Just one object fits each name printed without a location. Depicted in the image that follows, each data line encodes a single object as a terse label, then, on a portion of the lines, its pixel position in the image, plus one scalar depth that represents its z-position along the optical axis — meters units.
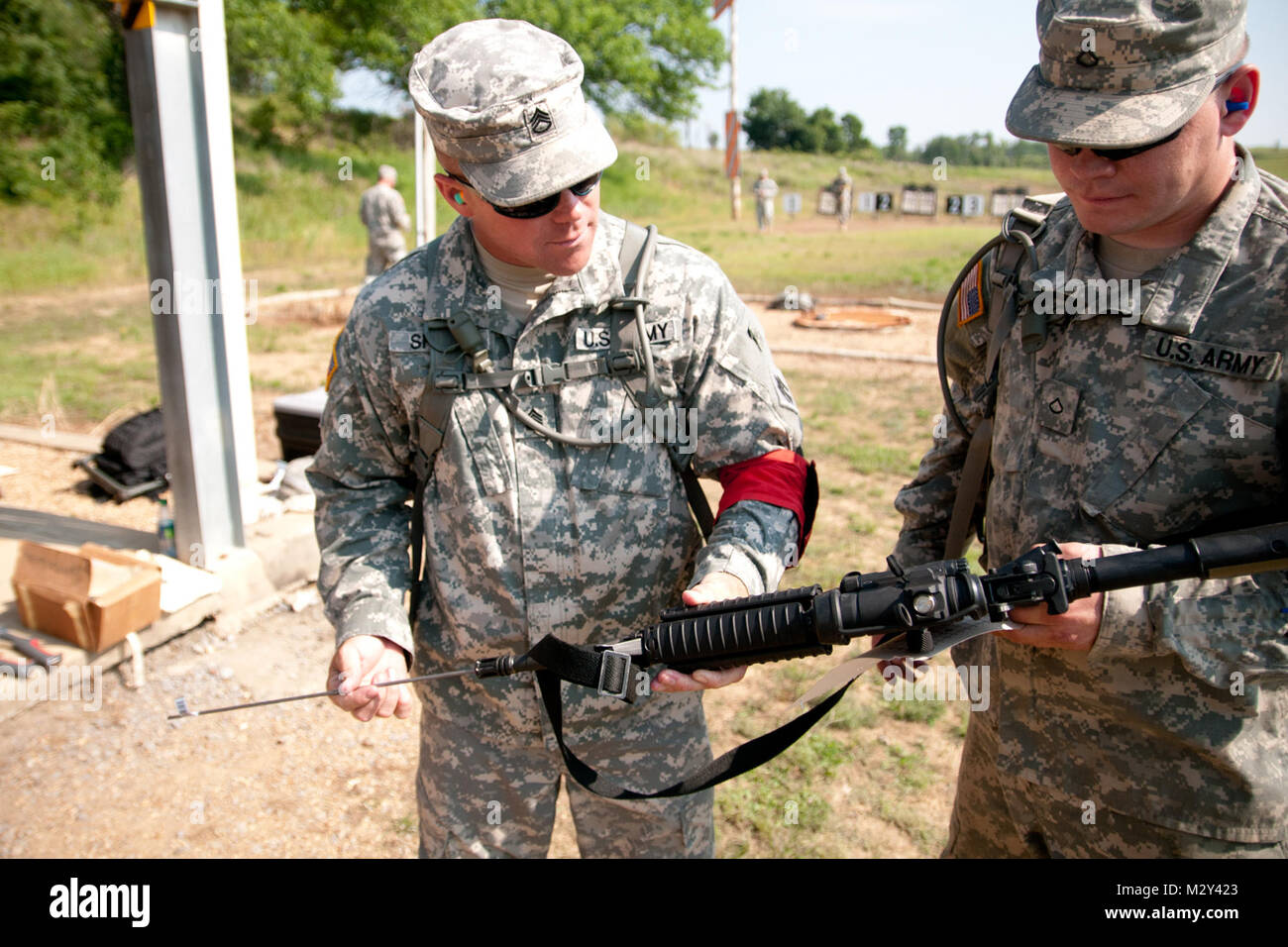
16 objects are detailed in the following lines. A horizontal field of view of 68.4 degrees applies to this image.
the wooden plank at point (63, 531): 5.31
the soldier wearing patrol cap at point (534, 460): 1.95
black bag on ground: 6.53
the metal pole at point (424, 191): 8.79
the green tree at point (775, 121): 55.00
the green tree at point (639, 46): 32.91
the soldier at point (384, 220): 13.91
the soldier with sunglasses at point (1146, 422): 1.60
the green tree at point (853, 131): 54.41
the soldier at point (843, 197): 28.80
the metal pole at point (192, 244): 4.32
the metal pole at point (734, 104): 26.41
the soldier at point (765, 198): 25.36
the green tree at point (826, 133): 53.53
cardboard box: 4.18
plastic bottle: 5.06
